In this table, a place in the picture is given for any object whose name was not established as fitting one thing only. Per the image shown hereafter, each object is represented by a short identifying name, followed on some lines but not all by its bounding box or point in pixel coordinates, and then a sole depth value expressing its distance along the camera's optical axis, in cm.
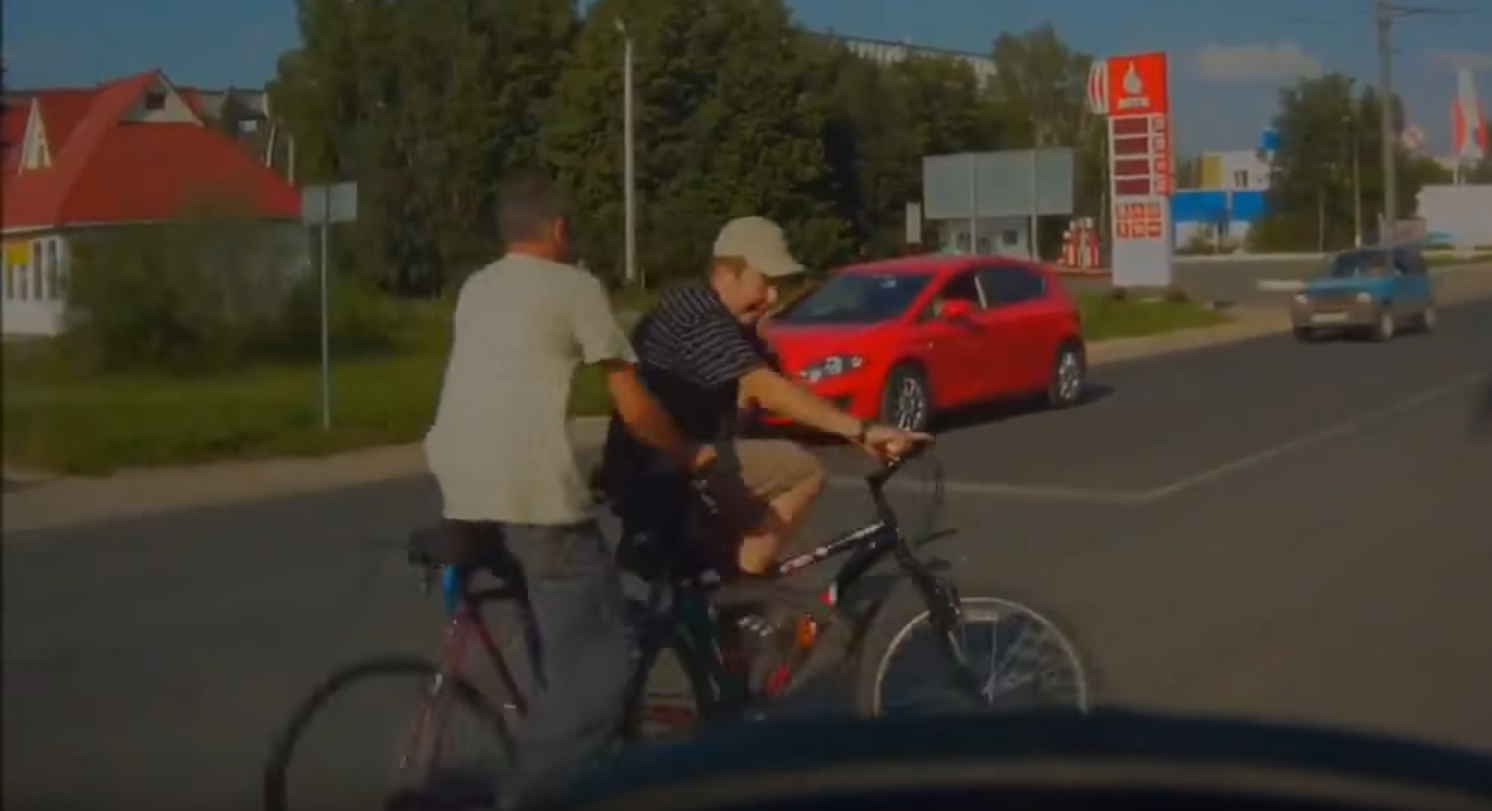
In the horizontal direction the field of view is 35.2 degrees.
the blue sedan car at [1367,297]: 3048
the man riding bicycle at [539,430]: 534
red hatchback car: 1669
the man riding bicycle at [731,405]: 612
